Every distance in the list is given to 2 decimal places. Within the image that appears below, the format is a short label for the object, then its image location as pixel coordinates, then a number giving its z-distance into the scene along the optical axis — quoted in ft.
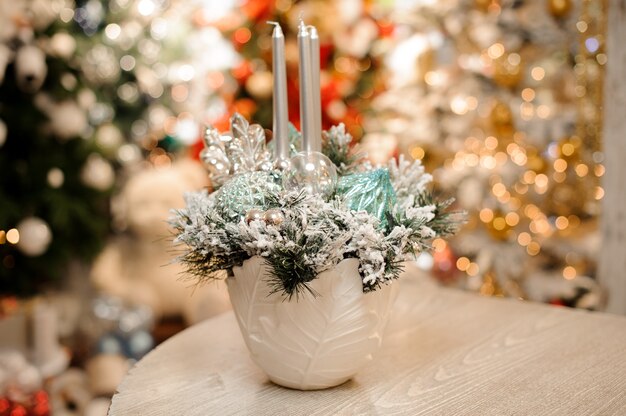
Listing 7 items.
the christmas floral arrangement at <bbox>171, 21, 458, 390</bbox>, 2.72
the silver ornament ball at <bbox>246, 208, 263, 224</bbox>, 2.72
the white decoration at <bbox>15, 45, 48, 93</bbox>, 7.14
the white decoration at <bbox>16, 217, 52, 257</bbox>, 7.23
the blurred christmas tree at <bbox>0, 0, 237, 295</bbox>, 7.41
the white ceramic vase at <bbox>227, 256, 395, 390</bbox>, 2.85
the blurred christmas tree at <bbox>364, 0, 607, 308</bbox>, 7.51
